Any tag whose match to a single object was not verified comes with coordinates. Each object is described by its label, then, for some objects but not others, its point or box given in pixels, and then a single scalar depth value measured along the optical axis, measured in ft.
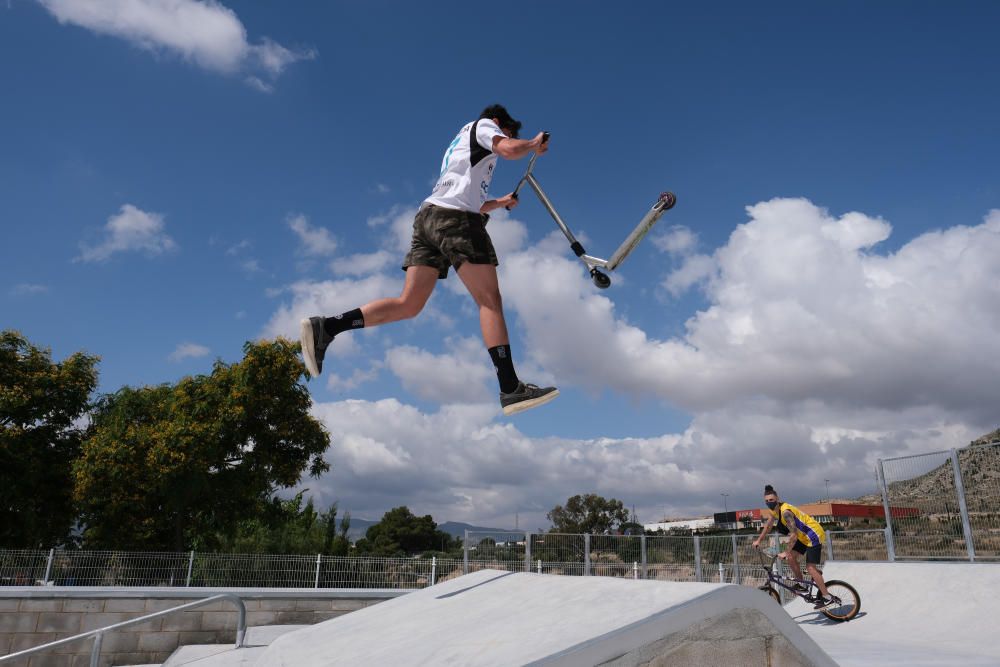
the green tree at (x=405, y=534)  190.49
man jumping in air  14.06
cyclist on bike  29.96
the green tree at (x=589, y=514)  160.15
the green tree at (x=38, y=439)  71.00
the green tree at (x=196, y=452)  71.10
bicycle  30.78
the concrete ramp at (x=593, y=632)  9.55
